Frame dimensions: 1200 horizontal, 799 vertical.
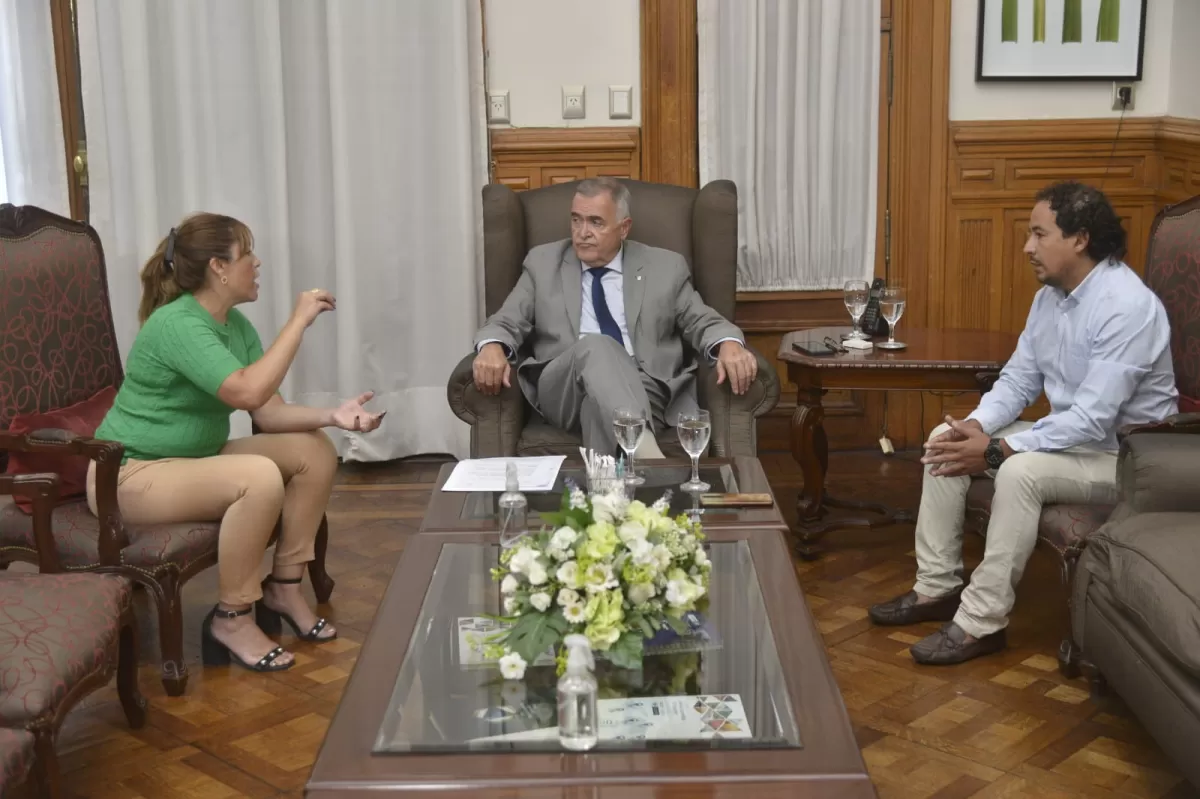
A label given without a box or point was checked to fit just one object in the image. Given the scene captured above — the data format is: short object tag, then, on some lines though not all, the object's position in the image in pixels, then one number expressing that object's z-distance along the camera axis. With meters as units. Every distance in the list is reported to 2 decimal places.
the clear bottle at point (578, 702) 1.72
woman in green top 3.01
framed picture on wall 4.42
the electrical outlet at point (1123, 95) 4.48
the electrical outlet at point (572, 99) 4.47
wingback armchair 3.97
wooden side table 3.48
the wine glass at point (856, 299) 3.75
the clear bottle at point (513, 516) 2.39
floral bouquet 1.92
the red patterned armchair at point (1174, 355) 2.86
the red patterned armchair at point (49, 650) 2.15
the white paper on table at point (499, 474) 2.79
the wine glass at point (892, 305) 3.67
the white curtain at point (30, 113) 4.42
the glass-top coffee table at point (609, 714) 1.67
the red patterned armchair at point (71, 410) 2.89
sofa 2.27
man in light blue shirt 2.97
